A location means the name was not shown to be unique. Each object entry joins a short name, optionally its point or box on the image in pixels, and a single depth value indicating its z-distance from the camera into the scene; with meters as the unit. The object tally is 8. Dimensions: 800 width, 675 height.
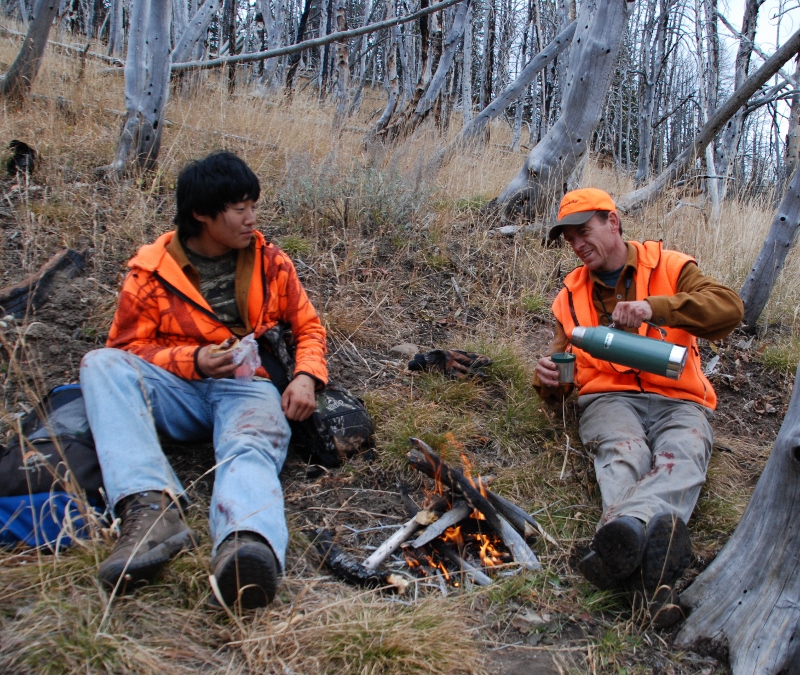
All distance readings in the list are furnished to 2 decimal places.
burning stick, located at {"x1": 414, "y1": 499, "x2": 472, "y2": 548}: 2.43
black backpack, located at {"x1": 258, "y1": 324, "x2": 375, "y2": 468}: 2.90
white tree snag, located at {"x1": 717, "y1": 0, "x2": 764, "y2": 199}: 9.88
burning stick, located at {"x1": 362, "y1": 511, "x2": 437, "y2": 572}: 2.32
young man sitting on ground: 2.05
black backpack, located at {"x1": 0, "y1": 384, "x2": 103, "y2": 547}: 2.12
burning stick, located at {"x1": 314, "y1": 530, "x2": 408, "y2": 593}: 2.22
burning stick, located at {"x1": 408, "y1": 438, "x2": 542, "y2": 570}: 2.38
